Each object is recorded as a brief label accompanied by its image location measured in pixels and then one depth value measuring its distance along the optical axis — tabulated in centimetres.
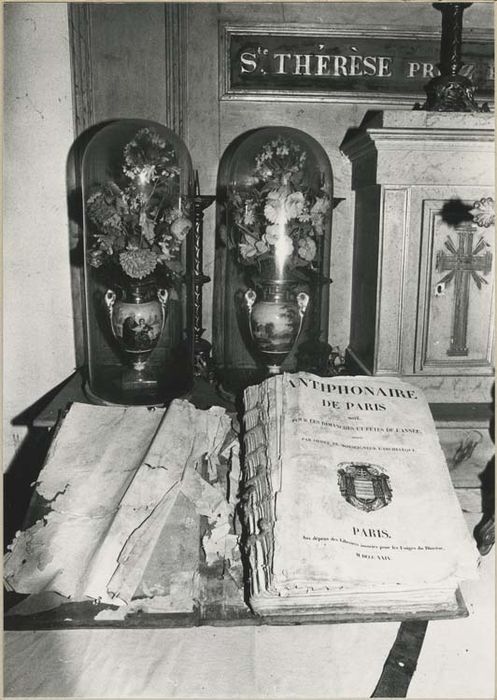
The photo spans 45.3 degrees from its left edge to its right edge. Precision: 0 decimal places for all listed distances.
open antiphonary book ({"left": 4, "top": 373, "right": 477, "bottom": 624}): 67
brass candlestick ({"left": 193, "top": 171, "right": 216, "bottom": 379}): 152
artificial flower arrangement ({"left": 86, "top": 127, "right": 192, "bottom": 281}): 126
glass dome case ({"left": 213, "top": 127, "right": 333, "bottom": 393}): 133
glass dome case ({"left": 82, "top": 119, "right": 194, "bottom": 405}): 128
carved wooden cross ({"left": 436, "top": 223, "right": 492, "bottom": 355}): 132
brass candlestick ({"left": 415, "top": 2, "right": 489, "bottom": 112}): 138
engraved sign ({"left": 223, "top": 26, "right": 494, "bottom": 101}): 161
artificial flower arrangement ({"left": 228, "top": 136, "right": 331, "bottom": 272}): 133
